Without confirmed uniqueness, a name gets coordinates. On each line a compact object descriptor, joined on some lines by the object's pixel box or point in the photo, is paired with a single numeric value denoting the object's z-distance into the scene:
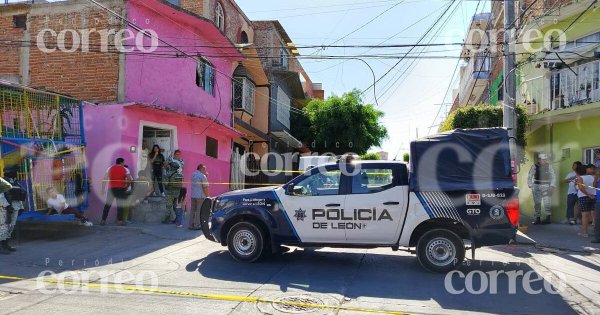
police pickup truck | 7.20
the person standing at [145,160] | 13.33
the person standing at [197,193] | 11.37
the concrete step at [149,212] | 12.07
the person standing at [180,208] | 11.69
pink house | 12.23
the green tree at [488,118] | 14.15
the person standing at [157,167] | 13.30
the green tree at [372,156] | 38.81
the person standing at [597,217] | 10.05
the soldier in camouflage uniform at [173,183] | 11.55
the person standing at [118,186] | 11.12
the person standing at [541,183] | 13.65
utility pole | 11.27
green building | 13.91
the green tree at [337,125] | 31.03
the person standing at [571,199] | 12.68
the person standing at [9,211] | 8.16
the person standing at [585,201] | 10.81
